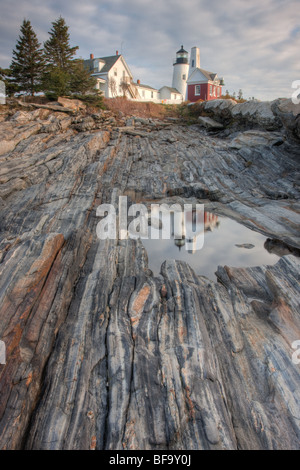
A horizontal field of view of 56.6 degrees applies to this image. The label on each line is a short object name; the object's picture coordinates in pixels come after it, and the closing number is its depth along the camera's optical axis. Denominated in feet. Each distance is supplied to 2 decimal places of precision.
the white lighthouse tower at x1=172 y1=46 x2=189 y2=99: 221.25
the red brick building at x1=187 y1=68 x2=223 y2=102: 171.32
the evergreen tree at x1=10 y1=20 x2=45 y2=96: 102.12
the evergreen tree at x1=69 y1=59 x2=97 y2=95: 105.70
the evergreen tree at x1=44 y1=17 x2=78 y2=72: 114.42
